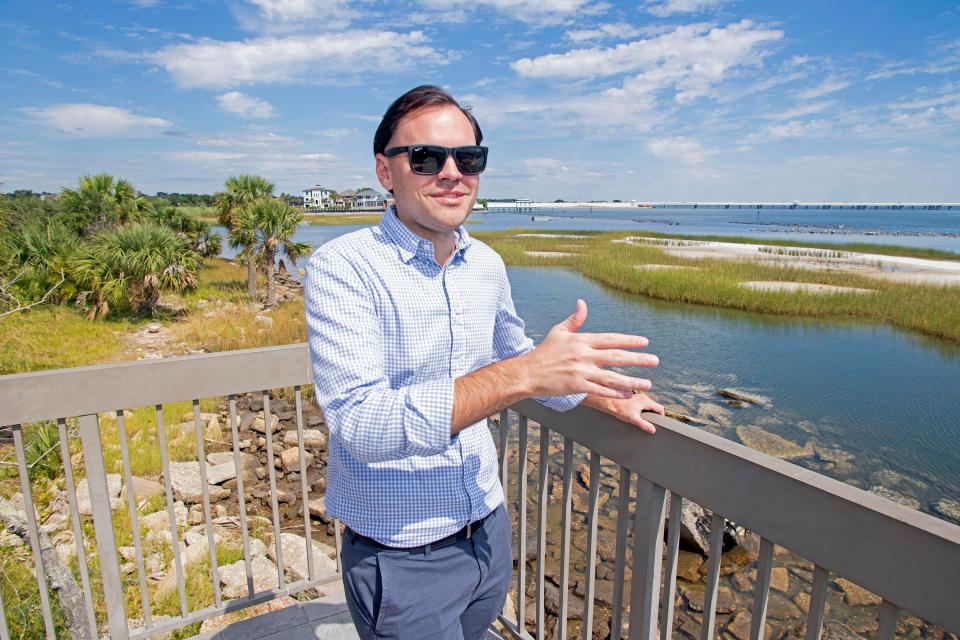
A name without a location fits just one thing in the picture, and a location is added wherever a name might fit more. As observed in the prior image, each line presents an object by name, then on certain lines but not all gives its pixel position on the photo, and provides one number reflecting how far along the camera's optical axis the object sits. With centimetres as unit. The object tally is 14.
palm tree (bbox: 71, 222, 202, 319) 1531
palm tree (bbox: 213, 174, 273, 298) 2241
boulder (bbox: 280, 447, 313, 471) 758
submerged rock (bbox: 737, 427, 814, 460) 823
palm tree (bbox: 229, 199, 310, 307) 1988
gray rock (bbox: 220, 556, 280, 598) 377
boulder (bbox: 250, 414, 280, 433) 870
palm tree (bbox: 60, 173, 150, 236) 1961
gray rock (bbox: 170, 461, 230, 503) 586
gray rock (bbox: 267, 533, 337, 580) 416
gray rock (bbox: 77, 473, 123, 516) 508
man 111
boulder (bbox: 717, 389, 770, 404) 1045
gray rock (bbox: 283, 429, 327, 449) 829
